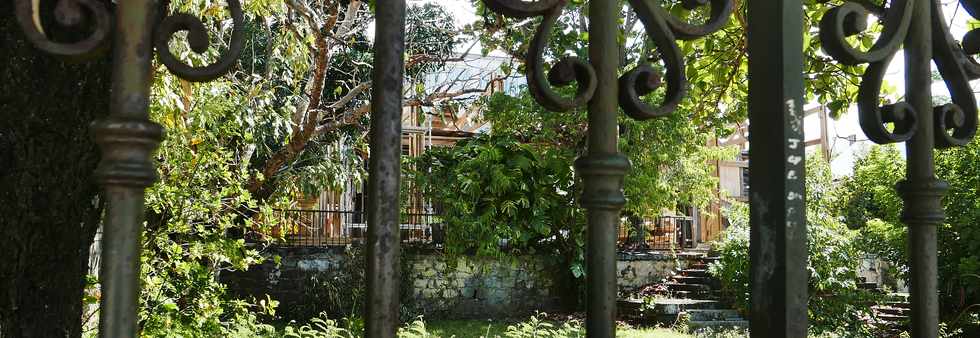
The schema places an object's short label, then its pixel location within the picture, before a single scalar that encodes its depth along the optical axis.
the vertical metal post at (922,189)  1.52
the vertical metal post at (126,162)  0.98
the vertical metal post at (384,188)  1.04
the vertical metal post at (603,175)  1.23
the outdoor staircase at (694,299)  11.48
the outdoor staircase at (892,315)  10.24
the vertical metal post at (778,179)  1.21
